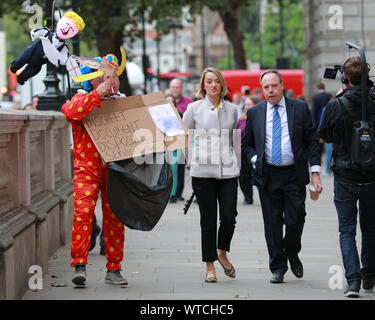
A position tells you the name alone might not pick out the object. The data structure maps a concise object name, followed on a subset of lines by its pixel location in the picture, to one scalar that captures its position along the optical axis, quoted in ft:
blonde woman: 50.72
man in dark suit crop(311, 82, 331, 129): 138.74
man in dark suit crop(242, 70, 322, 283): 48.98
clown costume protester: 46.65
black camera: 47.70
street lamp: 84.14
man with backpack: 45.09
